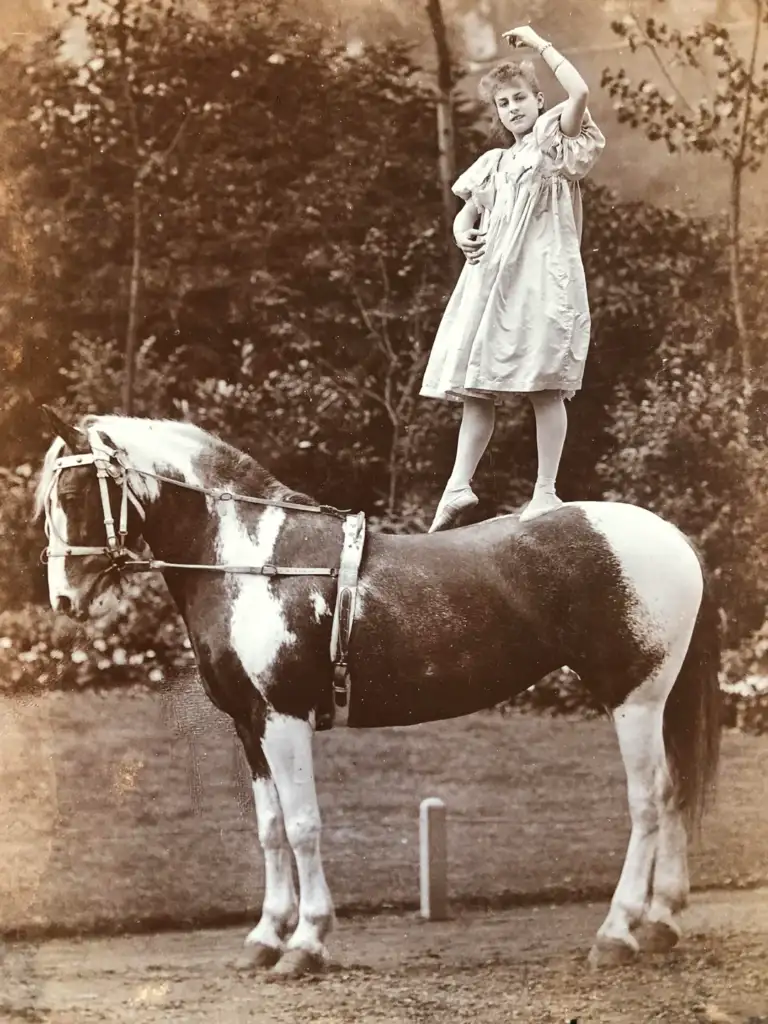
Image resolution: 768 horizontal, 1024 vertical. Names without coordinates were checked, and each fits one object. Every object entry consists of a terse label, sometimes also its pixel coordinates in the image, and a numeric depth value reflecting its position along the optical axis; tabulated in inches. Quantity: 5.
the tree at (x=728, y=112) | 148.9
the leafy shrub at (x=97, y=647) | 141.4
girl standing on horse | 136.5
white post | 136.3
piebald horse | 128.6
